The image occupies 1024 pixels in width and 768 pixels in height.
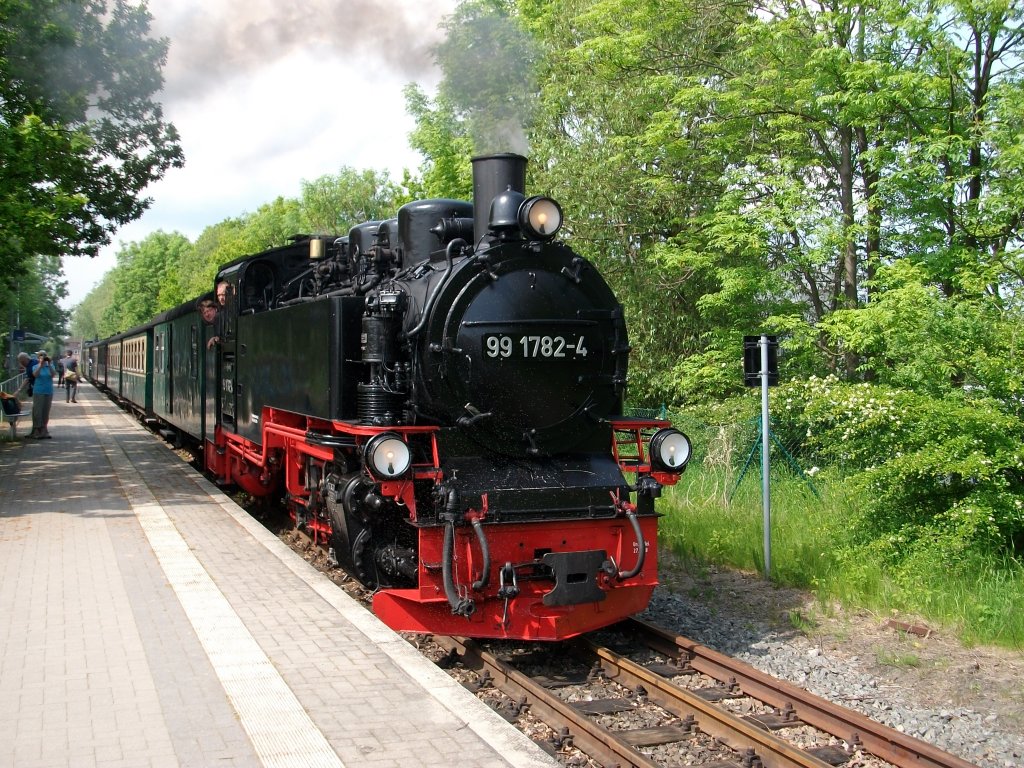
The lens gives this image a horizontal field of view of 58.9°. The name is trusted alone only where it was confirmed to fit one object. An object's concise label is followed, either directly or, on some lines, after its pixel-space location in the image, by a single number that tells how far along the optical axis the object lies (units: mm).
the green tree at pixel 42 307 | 44872
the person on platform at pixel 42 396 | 16625
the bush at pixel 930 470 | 6922
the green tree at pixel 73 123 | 10914
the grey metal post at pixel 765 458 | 7766
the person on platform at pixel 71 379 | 30438
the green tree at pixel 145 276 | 76750
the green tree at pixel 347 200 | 41906
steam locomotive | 5453
